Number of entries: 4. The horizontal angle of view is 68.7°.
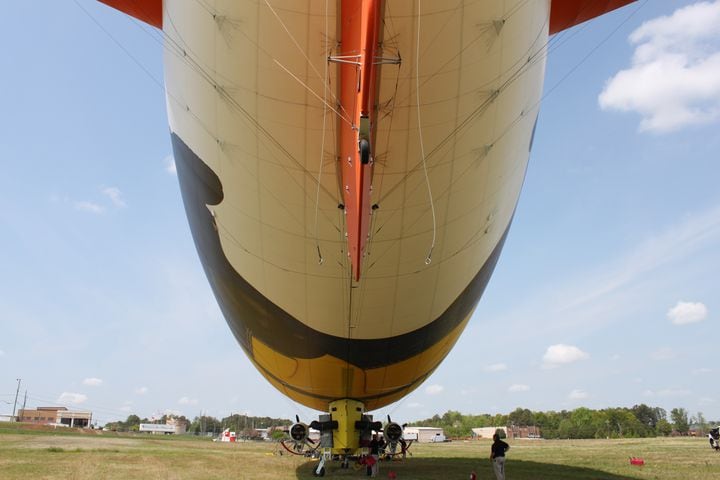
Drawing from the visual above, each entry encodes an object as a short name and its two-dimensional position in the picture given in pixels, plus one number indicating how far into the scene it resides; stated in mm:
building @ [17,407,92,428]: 113125
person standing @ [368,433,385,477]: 11844
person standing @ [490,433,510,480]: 10264
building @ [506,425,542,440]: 134012
